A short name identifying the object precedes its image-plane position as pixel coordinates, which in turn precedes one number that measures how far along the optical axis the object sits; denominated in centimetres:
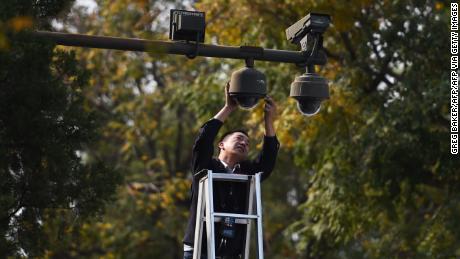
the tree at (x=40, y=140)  1973
